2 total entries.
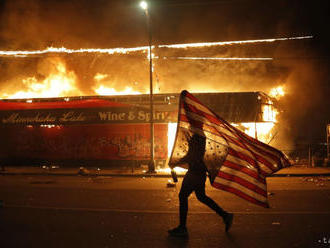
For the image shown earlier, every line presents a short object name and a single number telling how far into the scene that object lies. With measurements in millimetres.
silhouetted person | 5242
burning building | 19359
